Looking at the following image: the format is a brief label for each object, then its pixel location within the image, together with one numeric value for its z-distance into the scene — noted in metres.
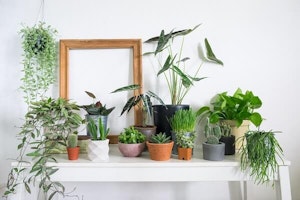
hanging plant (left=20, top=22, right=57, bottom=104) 1.23
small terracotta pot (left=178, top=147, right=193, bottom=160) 1.01
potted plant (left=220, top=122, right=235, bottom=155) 1.10
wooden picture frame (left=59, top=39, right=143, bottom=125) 1.31
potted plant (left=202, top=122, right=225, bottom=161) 0.99
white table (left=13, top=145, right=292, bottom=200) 0.97
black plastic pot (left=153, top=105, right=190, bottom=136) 1.17
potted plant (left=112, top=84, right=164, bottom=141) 1.15
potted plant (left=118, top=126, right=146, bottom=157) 1.05
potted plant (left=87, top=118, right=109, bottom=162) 1.00
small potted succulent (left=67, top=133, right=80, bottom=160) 1.02
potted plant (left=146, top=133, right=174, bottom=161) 0.99
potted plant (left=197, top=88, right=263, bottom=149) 1.13
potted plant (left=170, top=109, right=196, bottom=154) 1.03
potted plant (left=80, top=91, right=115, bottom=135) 1.15
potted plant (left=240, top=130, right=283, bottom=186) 0.94
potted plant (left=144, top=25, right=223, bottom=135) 1.21
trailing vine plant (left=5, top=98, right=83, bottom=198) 0.95
